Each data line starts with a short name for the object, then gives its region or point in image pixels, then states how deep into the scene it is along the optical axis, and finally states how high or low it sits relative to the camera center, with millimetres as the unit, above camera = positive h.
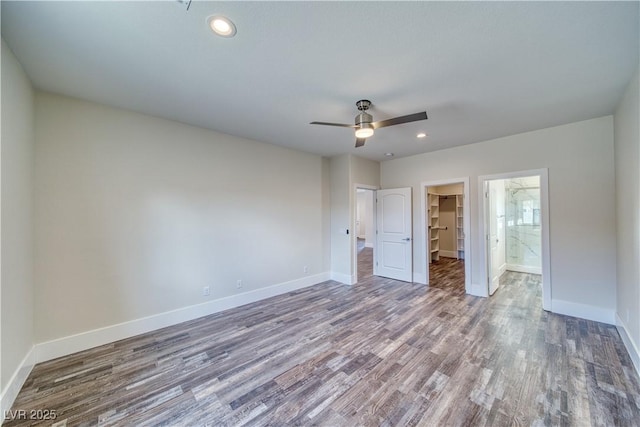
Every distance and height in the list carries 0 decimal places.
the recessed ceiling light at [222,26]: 1603 +1308
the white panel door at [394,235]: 5254 -495
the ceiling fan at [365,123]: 2638 +996
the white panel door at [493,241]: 4418 -558
